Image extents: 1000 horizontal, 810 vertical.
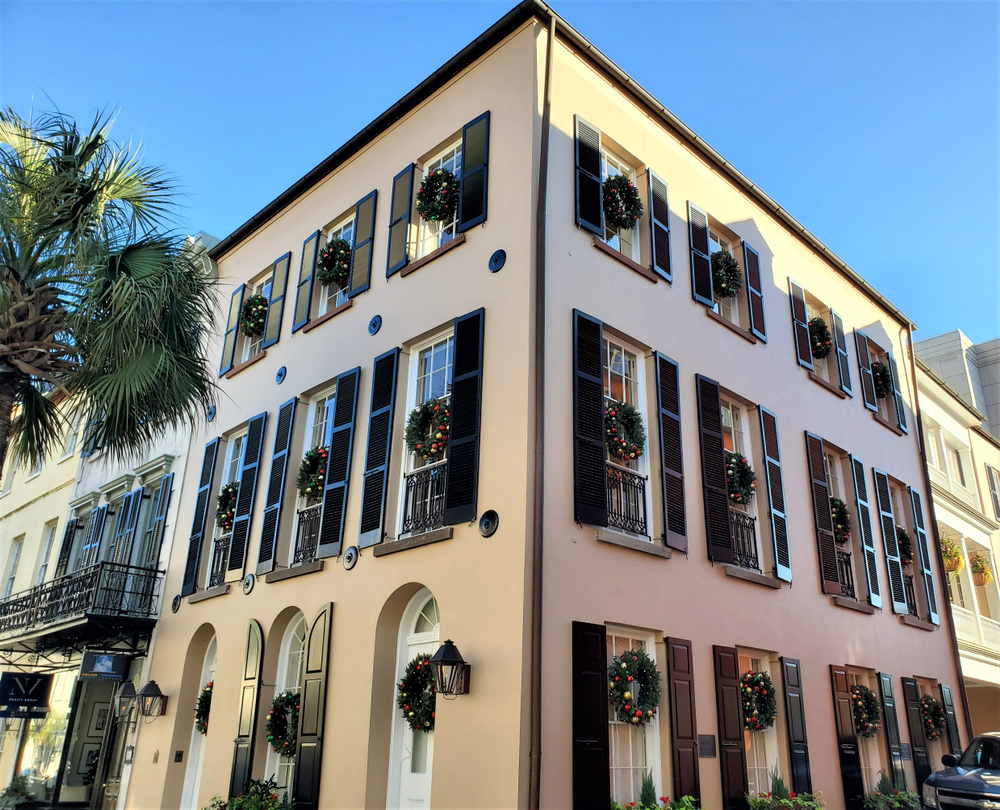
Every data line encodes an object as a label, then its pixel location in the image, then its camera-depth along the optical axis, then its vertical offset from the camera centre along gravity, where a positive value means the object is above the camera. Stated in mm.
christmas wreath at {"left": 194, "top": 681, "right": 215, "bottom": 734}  12688 +741
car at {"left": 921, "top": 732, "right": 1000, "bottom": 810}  9359 +9
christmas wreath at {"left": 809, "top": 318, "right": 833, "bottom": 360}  15289 +7349
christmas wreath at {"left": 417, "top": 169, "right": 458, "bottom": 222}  11336 +7146
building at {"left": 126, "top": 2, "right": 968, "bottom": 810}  8875 +3348
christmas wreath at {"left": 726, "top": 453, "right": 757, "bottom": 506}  11695 +3803
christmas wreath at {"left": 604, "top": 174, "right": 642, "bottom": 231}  11328 +7114
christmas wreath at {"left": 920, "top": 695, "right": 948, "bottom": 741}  14000 +1002
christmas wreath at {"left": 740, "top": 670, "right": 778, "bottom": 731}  10367 +869
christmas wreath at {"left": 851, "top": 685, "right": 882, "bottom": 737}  12297 +912
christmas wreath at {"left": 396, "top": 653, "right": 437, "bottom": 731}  9242 +749
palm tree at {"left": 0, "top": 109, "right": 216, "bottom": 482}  9398 +4881
